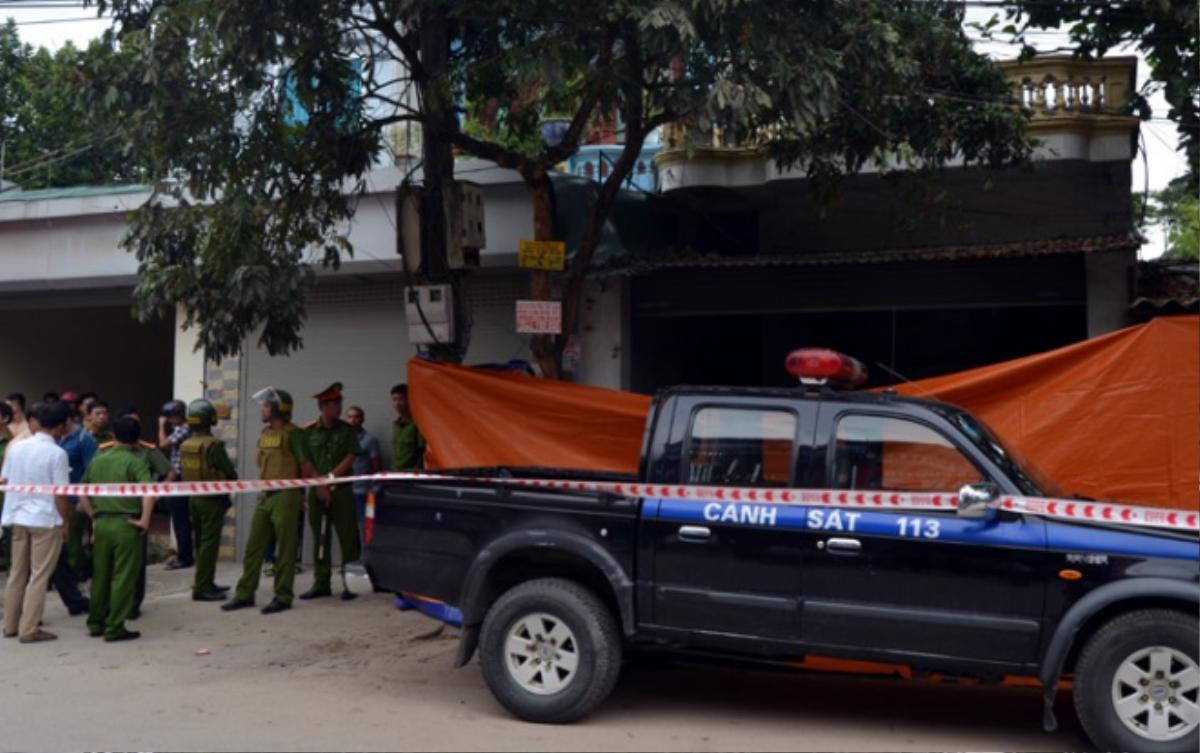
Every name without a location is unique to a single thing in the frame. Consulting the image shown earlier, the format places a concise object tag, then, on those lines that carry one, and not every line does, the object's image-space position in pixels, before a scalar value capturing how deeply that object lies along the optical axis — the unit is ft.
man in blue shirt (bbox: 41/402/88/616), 34.40
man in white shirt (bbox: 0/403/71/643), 30.99
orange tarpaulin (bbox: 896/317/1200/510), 26.55
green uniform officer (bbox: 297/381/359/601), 36.32
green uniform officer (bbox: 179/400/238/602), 35.60
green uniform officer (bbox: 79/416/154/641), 30.81
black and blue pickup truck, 19.72
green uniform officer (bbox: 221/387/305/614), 34.24
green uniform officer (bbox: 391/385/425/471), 38.14
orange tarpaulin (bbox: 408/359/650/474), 30.17
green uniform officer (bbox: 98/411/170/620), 33.45
